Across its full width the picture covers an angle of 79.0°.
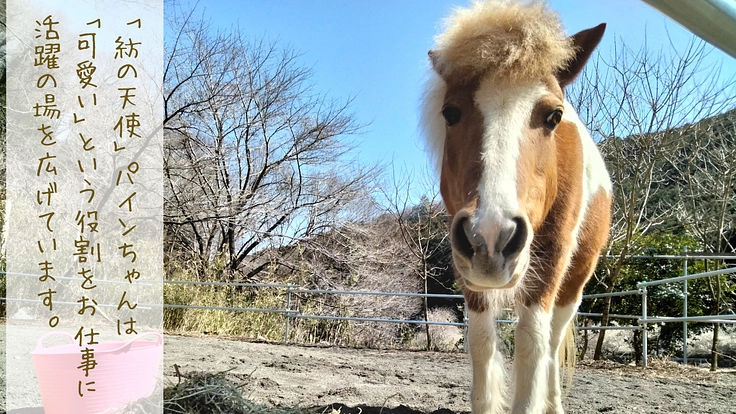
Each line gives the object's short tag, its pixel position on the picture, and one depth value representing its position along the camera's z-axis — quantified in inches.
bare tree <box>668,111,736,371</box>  222.2
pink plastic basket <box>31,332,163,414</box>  73.5
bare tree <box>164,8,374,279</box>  368.2
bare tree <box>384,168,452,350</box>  376.5
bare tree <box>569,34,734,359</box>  227.1
